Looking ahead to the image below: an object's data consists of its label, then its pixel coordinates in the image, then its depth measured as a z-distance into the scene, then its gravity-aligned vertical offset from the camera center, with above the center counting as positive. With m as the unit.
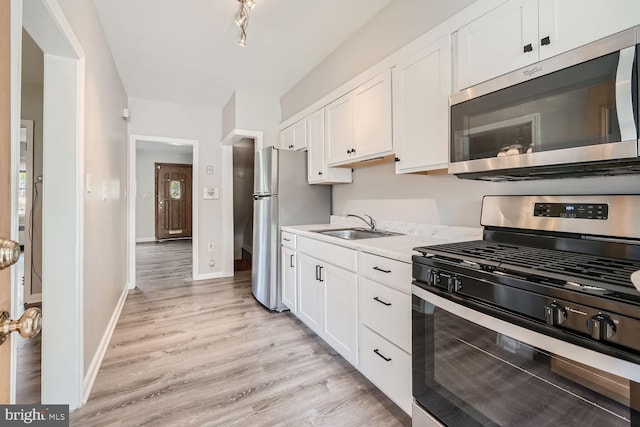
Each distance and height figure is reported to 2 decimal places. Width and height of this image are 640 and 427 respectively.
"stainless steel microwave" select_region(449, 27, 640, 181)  0.93 +0.38
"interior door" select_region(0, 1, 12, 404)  0.61 +0.11
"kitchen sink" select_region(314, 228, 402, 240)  2.35 -0.15
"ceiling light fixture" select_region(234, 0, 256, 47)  1.99 +1.44
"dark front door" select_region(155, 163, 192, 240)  7.63 +0.41
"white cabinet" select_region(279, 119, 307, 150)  3.14 +0.91
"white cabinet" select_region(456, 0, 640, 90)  1.02 +0.75
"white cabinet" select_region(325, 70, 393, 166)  2.04 +0.73
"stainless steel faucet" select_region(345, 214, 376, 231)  2.53 -0.06
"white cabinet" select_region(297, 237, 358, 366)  1.88 -0.58
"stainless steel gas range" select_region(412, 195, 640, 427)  0.75 -0.32
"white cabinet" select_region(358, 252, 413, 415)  1.45 -0.60
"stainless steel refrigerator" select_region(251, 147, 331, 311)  2.97 +0.10
